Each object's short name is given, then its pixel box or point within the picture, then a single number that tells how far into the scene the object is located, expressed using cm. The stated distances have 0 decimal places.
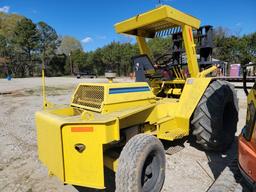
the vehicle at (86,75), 3057
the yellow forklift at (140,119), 192
